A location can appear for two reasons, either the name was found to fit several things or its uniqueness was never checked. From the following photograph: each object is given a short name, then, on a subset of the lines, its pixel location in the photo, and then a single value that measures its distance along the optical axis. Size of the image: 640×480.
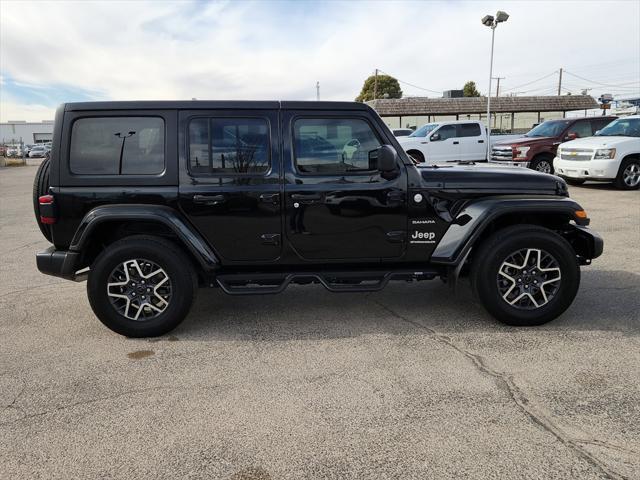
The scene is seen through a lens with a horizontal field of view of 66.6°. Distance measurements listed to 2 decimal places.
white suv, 11.49
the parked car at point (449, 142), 15.70
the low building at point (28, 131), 87.50
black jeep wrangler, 3.88
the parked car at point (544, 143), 13.70
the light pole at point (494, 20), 20.64
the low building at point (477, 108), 38.81
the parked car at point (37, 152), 52.84
